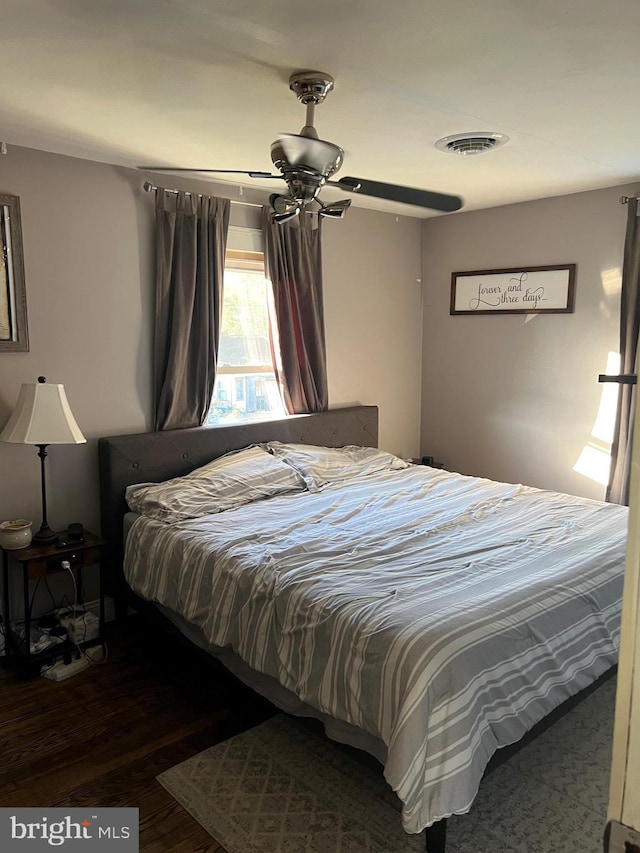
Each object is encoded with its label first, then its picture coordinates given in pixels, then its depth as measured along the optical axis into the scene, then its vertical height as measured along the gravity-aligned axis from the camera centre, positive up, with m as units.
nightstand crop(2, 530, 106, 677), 2.96 -1.16
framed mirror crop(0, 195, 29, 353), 3.08 +0.35
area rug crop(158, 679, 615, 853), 2.01 -1.55
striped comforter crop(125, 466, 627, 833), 1.85 -0.91
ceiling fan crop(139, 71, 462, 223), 2.12 +0.66
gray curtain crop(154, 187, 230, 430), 3.62 +0.31
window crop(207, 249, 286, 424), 4.09 +0.04
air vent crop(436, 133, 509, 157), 3.01 +1.06
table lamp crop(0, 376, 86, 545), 2.95 -0.33
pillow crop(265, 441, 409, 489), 3.88 -0.70
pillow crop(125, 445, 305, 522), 3.25 -0.74
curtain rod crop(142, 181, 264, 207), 3.52 +0.93
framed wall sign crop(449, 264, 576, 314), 4.38 +0.49
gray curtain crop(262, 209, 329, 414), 4.17 +0.30
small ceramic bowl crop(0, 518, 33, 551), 2.98 -0.88
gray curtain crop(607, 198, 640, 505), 3.90 +0.05
